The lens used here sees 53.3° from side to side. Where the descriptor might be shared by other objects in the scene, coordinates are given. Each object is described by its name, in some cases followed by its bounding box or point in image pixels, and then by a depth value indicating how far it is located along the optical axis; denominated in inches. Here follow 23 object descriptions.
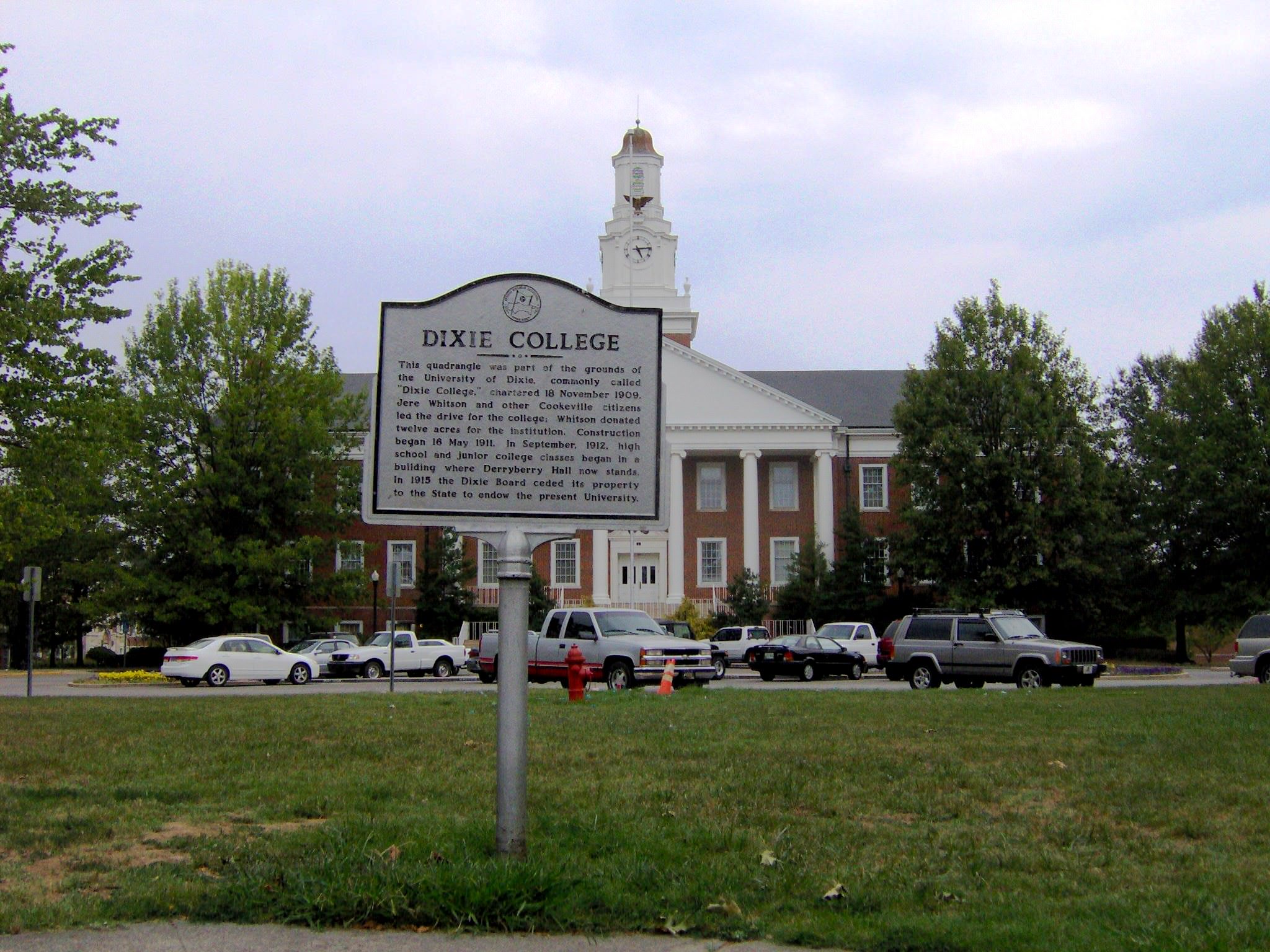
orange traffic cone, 860.6
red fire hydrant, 713.6
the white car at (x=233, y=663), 1304.1
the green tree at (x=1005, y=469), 1839.3
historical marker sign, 282.2
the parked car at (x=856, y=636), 1571.1
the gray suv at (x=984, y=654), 973.2
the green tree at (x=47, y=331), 817.5
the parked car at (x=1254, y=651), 1102.4
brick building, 2274.9
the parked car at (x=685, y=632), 1489.9
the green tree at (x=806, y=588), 2100.1
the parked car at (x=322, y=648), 1565.0
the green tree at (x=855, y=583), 2054.6
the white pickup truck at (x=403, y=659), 1507.1
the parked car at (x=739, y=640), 1713.8
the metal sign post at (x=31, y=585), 929.5
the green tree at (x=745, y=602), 2098.9
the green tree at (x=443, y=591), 2112.5
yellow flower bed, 1461.6
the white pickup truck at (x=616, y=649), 951.6
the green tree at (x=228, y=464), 1811.0
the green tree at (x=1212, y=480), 1875.0
